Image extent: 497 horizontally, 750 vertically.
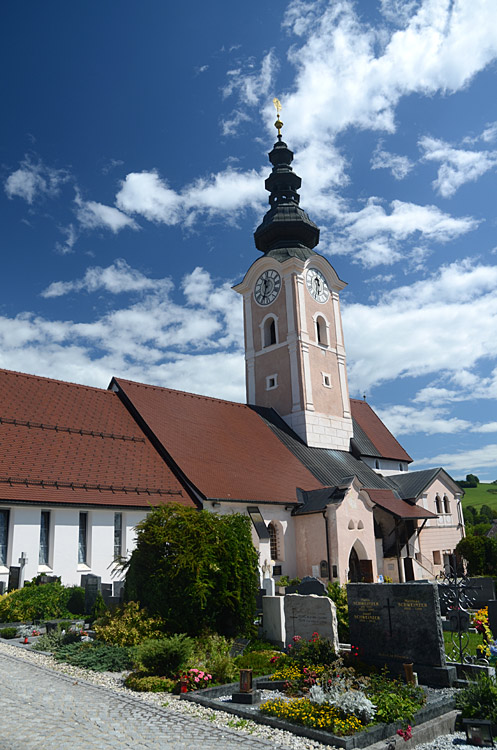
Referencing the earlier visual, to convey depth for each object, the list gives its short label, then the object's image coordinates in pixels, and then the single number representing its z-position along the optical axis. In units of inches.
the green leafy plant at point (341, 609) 439.5
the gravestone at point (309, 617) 425.1
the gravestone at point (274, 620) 474.9
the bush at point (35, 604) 538.0
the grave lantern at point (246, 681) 323.6
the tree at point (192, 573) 461.7
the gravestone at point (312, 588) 660.7
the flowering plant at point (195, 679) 347.6
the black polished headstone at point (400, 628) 356.5
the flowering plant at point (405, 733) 262.5
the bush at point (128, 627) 443.5
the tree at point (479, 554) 1279.5
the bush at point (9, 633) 493.4
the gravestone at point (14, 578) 620.4
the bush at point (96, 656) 395.9
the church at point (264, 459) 713.0
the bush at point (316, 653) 375.9
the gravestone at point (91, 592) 558.3
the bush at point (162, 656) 374.6
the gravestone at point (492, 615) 440.8
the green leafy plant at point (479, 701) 289.1
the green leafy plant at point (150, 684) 344.2
